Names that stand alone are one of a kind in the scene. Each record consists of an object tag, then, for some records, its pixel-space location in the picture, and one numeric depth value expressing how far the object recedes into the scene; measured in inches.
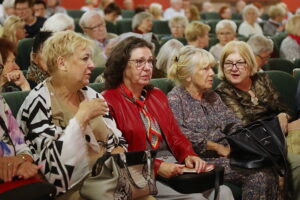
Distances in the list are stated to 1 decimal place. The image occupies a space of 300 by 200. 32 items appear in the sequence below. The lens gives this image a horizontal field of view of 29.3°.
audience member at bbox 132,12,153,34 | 276.7
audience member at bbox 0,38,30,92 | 138.0
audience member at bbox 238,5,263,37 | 341.1
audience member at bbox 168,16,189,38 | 283.7
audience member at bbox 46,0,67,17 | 330.0
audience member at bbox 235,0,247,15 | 479.8
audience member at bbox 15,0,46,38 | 253.6
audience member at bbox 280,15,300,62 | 258.1
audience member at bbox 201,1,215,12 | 472.6
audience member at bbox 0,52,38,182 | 93.7
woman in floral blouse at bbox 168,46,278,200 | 128.4
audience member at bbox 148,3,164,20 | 388.5
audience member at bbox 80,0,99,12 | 397.1
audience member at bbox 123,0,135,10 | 441.7
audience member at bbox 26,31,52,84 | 137.9
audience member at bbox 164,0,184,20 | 430.0
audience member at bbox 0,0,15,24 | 265.7
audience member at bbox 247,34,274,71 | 191.0
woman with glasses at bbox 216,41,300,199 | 142.8
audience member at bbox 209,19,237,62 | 242.5
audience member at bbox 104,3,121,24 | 321.1
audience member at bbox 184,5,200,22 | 382.3
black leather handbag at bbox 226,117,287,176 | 120.2
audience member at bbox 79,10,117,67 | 226.5
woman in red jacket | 117.0
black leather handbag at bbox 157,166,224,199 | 108.4
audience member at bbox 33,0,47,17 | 273.9
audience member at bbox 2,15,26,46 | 201.9
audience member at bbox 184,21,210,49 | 229.0
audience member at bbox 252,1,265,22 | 462.2
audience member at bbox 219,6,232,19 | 418.9
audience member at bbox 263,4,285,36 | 362.3
